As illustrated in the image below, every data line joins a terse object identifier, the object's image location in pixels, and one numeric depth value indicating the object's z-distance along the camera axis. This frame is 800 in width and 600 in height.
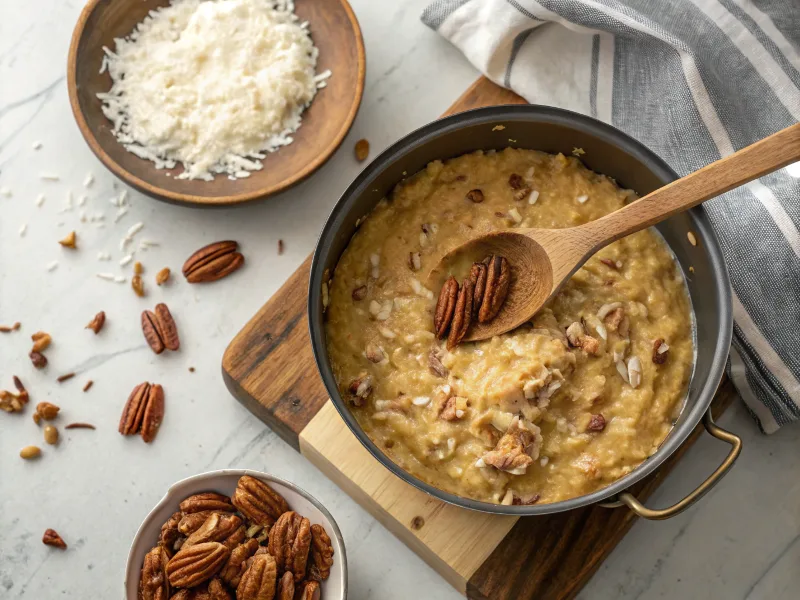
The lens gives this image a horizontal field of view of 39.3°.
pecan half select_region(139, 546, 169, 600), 0.61
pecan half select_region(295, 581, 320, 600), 0.61
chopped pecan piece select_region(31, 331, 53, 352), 0.67
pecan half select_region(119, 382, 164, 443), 0.66
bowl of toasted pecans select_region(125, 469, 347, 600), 0.60
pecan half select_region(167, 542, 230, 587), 0.60
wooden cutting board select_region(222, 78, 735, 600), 0.61
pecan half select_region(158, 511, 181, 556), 0.61
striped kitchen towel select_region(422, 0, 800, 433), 0.63
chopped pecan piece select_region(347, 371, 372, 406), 0.59
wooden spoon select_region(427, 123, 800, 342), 0.53
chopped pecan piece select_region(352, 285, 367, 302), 0.61
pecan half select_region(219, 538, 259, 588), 0.61
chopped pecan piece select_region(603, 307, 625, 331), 0.59
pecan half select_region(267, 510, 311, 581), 0.61
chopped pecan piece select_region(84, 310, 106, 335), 0.67
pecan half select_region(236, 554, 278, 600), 0.60
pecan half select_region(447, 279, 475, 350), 0.59
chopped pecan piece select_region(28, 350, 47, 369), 0.67
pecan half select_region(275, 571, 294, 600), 0.60
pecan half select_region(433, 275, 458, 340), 0.59
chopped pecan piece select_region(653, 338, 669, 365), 0.59
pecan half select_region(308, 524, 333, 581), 0.61
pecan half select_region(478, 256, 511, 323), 0.59
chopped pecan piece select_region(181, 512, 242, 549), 0.61
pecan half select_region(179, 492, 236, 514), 0.62
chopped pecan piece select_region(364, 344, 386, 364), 0.60
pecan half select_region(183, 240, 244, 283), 0.67
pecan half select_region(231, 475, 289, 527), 0.61
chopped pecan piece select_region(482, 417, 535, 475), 0.56
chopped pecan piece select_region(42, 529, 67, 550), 0.66
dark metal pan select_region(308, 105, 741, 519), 0.56
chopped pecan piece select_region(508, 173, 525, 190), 0.62
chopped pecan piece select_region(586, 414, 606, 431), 0.58
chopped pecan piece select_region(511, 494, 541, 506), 0.58
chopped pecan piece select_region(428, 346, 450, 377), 0.59
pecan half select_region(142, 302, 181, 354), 0.67
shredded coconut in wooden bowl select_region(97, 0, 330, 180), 0.67
